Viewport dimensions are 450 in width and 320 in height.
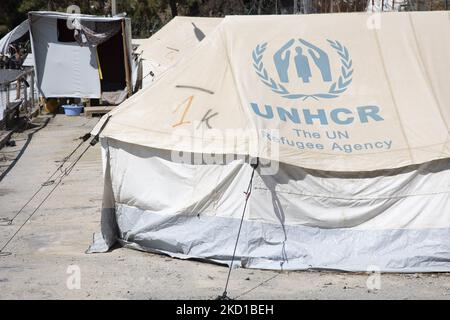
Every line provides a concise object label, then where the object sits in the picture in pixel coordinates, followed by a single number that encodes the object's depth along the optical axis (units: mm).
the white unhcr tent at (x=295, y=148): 8422
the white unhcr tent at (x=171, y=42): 22594
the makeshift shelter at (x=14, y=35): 23344
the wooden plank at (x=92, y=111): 23109
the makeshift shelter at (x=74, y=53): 23156
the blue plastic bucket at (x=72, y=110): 23503
